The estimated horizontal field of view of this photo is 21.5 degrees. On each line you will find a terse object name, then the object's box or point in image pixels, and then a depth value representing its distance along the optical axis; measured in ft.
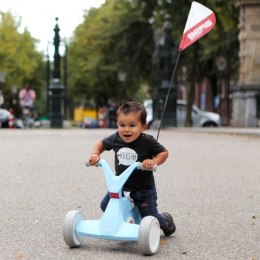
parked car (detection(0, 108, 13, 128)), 109.17
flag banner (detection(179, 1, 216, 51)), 20.02
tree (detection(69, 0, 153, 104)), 118.62
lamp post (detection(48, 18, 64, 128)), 89.34
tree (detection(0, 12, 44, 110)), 168.35
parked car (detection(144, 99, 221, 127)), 112.78
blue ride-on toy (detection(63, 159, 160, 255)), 15.33
